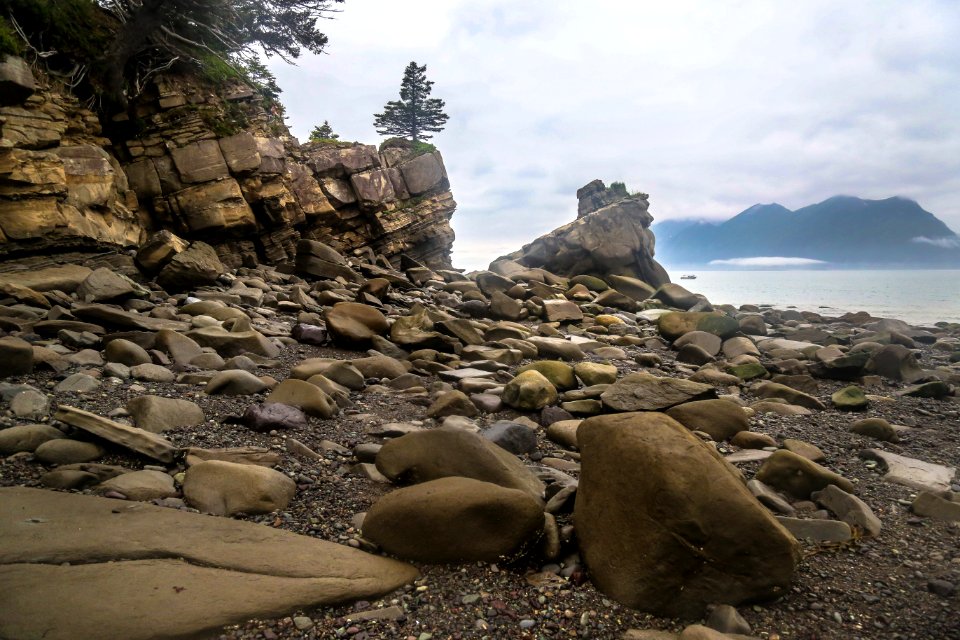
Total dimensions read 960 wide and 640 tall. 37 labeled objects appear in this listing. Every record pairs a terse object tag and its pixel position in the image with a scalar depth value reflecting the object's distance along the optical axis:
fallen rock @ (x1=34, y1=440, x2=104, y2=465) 3.29
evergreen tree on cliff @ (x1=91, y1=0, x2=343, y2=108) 12.85
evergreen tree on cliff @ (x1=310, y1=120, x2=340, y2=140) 29.27
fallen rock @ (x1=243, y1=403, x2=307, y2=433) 4.25
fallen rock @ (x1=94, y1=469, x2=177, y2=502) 3.05
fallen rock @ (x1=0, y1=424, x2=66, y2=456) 3.33
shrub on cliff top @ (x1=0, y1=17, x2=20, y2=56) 9.70
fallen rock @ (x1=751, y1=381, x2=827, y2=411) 6.96
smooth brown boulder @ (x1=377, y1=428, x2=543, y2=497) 3.49
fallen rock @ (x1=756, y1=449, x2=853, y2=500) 3.95
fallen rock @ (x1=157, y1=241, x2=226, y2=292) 10.71
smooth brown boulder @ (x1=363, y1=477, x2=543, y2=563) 2.87
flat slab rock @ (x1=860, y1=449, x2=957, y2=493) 4.33
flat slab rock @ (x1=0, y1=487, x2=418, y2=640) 2.10
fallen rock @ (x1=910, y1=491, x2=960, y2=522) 3.59
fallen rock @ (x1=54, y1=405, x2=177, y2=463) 3.46
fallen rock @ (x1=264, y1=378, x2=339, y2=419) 4.87
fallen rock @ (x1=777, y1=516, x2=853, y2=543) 3.26
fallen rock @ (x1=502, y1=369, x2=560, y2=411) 5.86
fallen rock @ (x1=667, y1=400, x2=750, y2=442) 5.35
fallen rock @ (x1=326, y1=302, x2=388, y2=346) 8.23
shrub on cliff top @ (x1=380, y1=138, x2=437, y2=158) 24.72
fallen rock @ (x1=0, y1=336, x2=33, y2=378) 4.51
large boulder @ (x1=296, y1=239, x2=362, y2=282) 15.60
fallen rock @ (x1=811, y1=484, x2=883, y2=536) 3.43
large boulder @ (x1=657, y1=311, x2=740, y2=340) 12.22
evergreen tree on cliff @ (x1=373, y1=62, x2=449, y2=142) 35.94
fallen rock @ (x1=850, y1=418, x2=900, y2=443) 5.60
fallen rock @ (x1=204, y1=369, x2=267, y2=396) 5.01
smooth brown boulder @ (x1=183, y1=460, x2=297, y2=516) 3.08
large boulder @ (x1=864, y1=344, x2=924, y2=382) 9.29
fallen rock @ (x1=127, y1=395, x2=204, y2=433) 3.97
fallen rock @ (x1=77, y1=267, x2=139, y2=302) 8.41
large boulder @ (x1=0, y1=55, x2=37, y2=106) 9.30
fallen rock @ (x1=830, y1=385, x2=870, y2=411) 6.90
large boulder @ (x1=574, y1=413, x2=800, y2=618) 2.61
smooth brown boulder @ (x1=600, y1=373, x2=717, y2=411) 5.64
